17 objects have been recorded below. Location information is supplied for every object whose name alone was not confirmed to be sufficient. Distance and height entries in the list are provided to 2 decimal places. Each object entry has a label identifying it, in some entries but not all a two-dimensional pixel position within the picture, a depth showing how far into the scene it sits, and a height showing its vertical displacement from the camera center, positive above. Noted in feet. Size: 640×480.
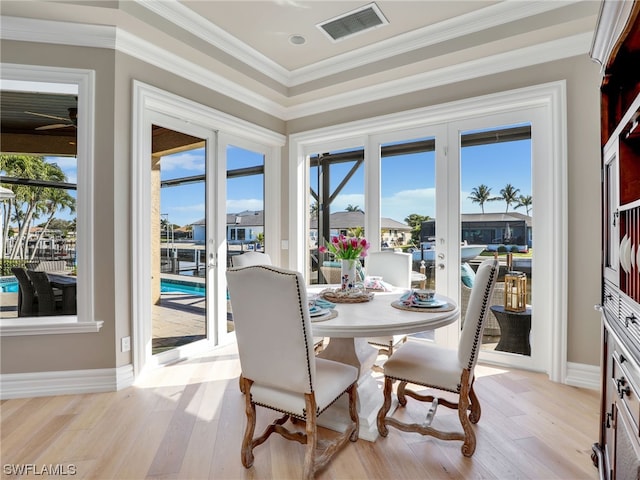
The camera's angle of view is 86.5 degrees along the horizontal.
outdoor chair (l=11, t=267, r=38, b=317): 8.63 -1.38
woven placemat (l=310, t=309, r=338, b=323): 5.58 -1.27
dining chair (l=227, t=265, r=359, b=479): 4.78 -1.68
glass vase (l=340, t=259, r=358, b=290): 7.55 -0.73
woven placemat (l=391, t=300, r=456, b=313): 6.17 -1.24
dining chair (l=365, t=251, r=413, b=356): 9.55 -0.85
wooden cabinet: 3.58 +0.00
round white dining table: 5.33 -1.41
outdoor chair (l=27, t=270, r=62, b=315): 8.78 -1.39
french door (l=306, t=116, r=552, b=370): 9.39 +1.23
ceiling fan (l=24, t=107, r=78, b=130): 8.72 +3.15
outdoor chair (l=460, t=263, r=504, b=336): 10.00 -1.60
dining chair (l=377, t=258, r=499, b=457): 5.53 -2.21
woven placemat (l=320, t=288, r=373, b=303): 6.95 -1.16
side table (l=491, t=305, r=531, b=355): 9.50 -2.52
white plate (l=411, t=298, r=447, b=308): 6.30 -1.18
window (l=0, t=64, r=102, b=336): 7.84 +1.49
